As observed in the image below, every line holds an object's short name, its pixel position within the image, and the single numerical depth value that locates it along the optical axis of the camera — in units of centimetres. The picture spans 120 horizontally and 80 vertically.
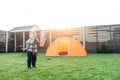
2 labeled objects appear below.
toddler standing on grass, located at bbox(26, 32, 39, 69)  304
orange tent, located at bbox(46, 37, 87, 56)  597
